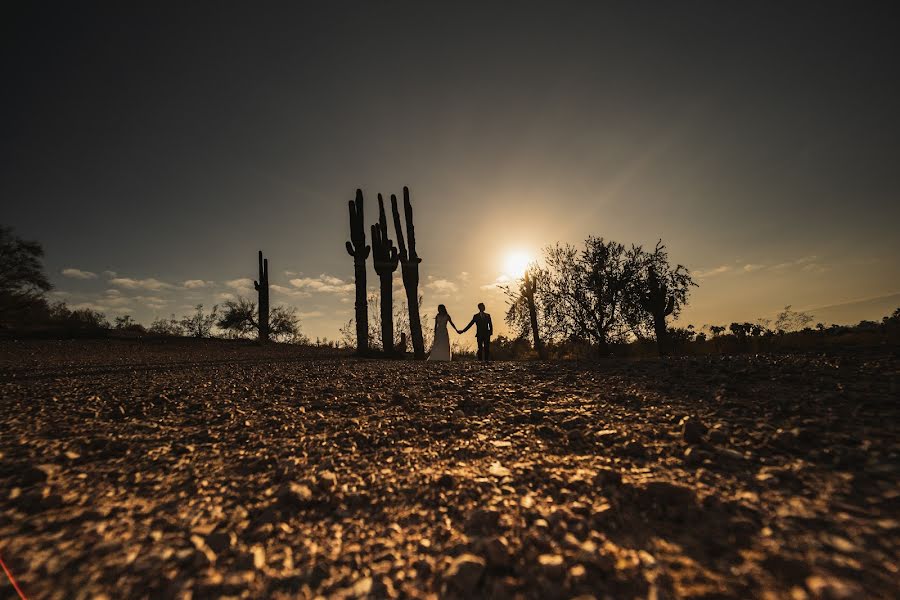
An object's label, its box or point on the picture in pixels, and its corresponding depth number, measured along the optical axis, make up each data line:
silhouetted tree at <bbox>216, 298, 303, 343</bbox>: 29.23
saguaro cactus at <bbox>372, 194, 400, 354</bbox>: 16.14
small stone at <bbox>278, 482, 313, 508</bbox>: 2.53
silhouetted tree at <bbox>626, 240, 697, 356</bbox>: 16.28
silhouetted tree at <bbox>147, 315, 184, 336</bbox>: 24.46
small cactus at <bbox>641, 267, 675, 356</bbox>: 15.52
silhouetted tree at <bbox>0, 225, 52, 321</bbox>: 19.97
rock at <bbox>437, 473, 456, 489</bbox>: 2.75
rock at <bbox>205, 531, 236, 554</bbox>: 2.07
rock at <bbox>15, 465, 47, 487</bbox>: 2.66
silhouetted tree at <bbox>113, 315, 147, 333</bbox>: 22.17
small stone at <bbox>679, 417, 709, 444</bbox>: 3.15
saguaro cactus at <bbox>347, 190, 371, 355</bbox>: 15.84
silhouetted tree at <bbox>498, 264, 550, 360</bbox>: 21.19
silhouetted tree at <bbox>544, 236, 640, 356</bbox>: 18.34
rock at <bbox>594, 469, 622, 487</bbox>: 2.61
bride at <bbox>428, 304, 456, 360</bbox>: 14.14
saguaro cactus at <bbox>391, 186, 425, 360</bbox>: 16.11
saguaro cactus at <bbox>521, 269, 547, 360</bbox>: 20.48
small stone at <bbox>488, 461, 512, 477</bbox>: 2.86
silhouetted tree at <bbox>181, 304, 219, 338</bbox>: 26.23
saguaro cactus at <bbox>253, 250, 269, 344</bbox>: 21.12
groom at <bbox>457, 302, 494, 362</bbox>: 12.90
